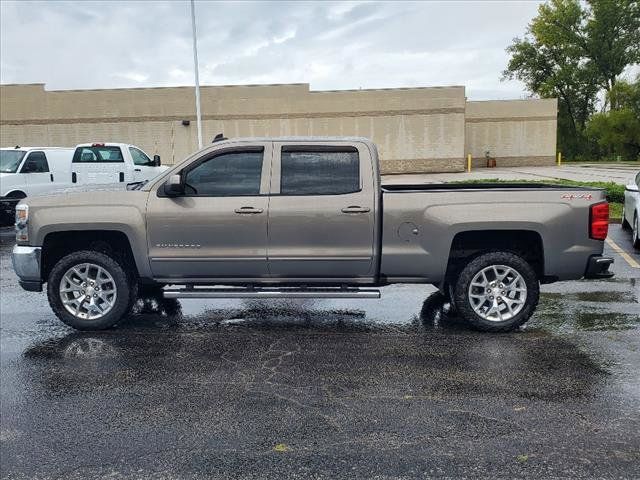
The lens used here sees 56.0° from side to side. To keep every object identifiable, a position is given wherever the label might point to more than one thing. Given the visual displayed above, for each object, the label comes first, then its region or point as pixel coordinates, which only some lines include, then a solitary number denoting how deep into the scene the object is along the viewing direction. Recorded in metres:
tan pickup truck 5.99
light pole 25.48
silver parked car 11.02
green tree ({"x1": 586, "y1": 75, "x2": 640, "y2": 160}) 62.28
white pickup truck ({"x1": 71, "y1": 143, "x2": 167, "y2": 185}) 18.17
